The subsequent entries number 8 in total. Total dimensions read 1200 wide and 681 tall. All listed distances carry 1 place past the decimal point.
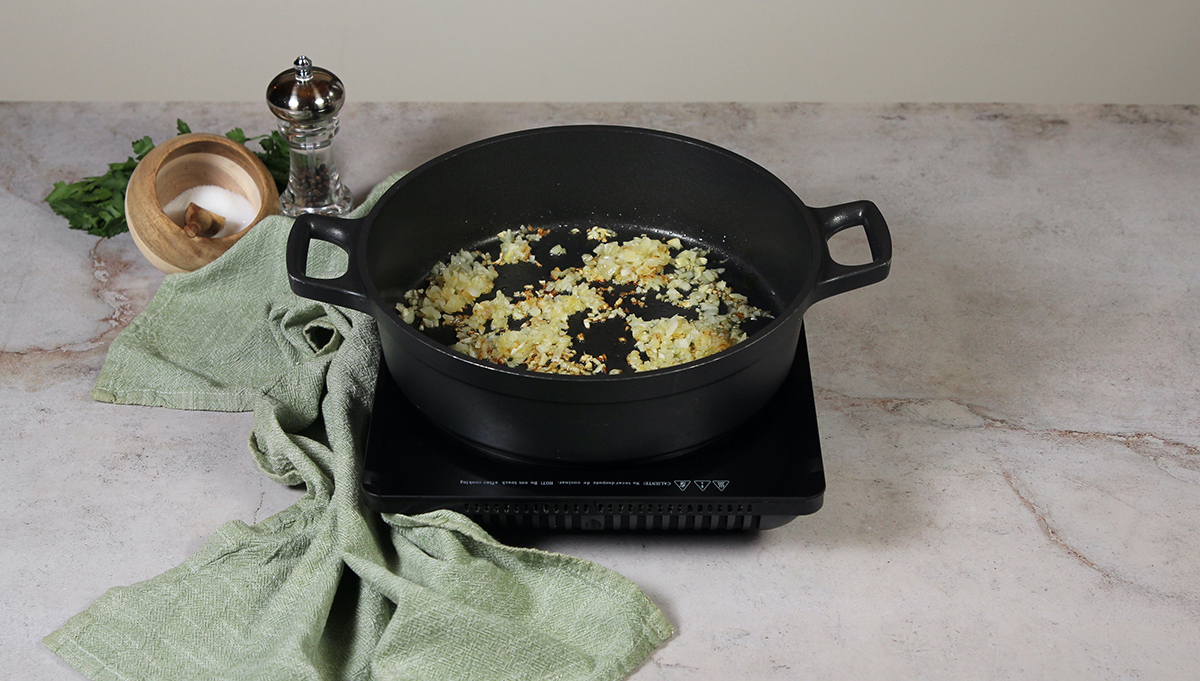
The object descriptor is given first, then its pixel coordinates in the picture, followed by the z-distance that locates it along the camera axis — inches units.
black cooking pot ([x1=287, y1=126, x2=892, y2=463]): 41.6
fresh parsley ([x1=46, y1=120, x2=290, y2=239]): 62.7
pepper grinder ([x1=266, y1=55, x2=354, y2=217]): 58.1
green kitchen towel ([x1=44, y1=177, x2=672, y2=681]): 41.4
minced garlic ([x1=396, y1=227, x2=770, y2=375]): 49.6
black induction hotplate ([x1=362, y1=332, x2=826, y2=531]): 43.6
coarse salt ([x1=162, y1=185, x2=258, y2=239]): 60.9
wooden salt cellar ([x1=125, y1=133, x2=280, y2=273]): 57.1
